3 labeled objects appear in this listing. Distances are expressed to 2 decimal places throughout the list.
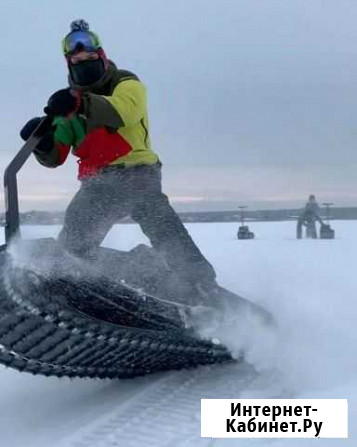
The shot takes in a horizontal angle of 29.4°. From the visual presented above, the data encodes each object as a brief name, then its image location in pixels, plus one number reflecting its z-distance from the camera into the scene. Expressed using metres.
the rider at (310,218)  13.84
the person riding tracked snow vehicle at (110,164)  3.06
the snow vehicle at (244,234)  13.41
